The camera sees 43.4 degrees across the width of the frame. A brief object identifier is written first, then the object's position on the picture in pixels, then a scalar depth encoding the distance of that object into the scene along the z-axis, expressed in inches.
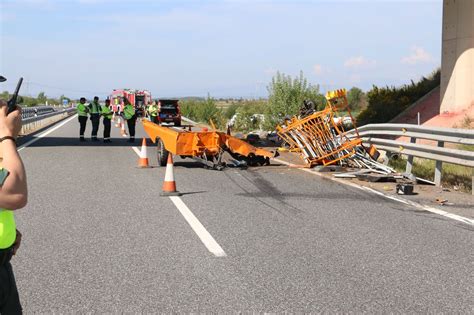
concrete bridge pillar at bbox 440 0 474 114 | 812.0
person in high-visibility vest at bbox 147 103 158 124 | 1186.8
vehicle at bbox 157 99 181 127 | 1549.0
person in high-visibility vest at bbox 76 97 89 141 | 943.2
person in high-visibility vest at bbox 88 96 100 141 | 950.4
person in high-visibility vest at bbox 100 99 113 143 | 907.2
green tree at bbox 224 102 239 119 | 2523.1
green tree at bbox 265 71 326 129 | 1056.8
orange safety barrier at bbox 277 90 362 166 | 543.8
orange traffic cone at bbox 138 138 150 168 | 571.0
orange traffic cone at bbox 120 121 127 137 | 1130.0
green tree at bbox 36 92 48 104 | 4614.7
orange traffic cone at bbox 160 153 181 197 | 399.9
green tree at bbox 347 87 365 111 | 3216.8
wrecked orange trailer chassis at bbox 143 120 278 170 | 529.0
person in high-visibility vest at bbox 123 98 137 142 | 904.3
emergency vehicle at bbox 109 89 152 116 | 2108.0
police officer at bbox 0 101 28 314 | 98.5
